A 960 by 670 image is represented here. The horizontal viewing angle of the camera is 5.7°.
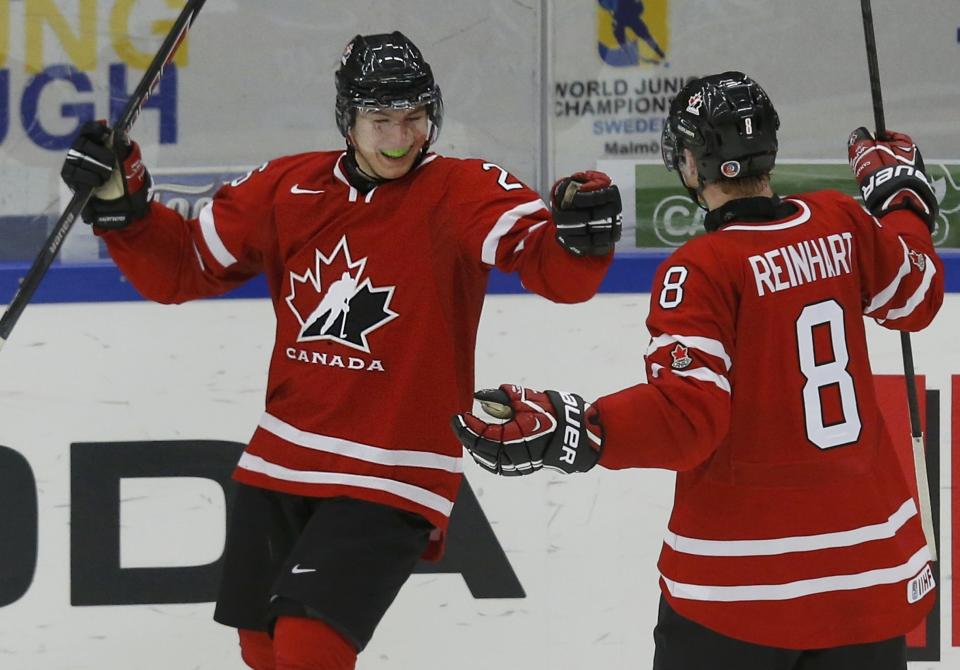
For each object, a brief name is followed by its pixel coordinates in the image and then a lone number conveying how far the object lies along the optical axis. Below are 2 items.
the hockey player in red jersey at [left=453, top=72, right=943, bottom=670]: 21.74
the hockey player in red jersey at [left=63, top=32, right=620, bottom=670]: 22.52
